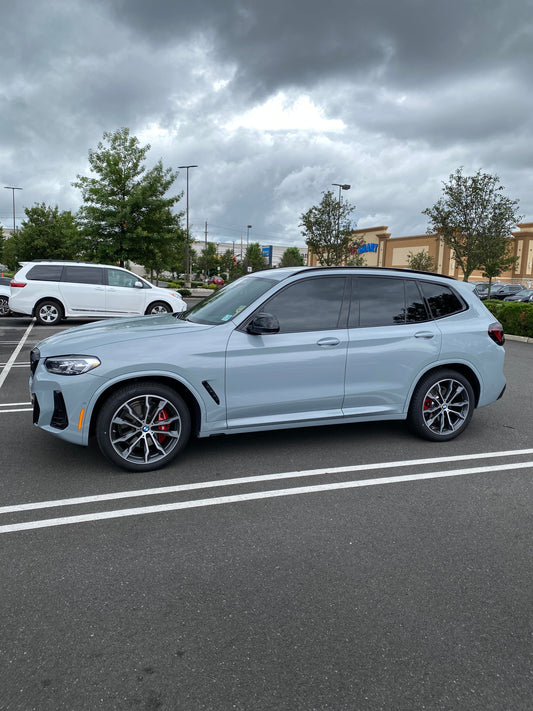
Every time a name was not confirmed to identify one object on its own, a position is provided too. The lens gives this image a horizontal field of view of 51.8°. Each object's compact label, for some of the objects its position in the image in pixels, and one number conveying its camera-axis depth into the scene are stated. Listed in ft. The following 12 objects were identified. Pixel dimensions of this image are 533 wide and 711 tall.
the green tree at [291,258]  327.65
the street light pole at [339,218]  106.11
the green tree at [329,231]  106.11
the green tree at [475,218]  73.92
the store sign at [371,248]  224.25
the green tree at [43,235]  132.67
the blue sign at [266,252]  334.44
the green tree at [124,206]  83.97
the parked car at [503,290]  128.57
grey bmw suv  14.46
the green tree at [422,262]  172.90
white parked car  50.06
